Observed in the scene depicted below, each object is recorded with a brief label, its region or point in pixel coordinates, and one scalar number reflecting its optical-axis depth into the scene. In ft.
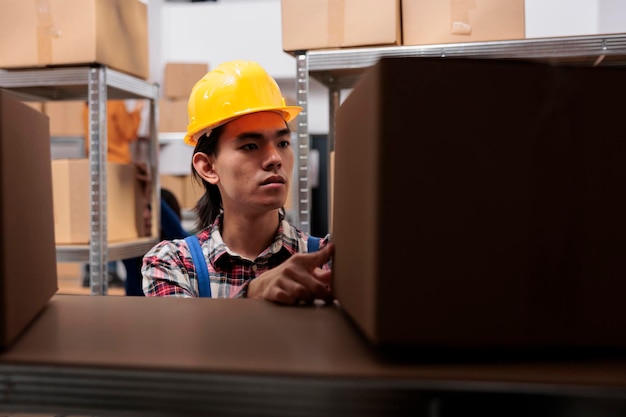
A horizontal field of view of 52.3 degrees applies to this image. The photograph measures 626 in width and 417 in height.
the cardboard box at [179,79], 14.94
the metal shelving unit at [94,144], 7.98
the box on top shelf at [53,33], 7.88
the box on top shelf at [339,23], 7.02
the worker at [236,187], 5.21
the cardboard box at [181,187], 15.57
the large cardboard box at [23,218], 1.73
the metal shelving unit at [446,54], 6.62
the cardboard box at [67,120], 13.69
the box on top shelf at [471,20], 6.91
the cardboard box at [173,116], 14.71
